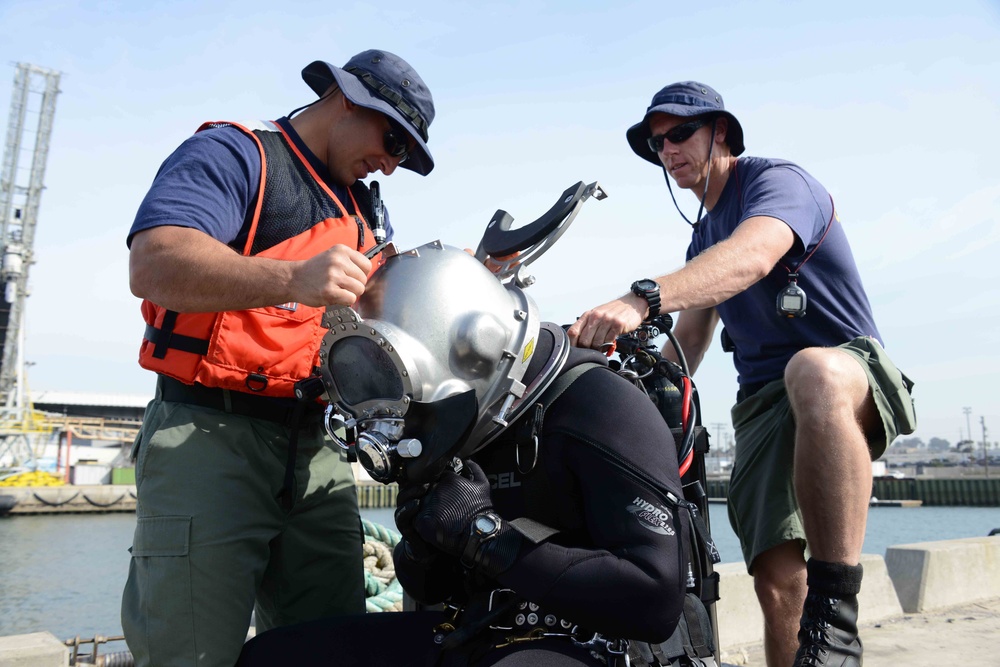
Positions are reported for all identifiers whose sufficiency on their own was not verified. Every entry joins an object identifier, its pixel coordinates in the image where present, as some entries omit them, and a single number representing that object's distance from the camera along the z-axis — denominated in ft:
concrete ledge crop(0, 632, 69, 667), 10.39
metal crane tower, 190.80
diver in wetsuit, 6.67
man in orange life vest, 7.58
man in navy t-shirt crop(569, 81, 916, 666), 9.04
